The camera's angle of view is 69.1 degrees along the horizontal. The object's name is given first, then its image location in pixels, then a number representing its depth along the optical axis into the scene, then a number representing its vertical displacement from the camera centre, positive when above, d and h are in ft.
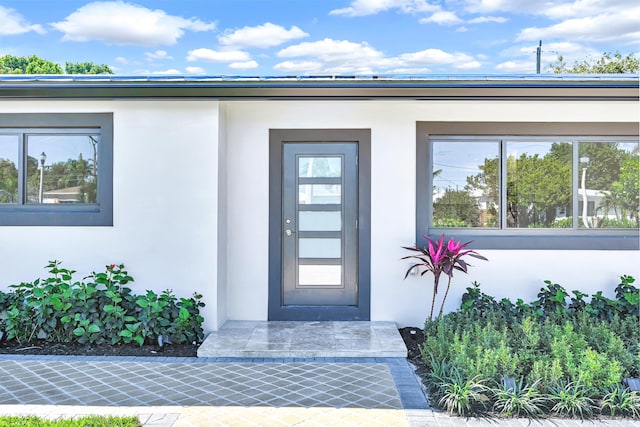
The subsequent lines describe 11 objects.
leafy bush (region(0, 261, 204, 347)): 15.53 -3.47
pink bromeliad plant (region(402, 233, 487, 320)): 16.60 -1.57
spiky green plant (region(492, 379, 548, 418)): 10.89 -4.41
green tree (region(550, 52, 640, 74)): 71.00 +23.76
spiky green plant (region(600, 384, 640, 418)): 10.97 -4.47
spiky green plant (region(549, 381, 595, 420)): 10.89 -4.40
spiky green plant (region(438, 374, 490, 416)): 10.95 -4.36
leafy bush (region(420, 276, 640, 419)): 11.05 -3.90
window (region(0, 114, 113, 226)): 17.63 +1.75
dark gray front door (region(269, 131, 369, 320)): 18.63 -0.60
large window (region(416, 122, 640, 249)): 18.60 +1.22
